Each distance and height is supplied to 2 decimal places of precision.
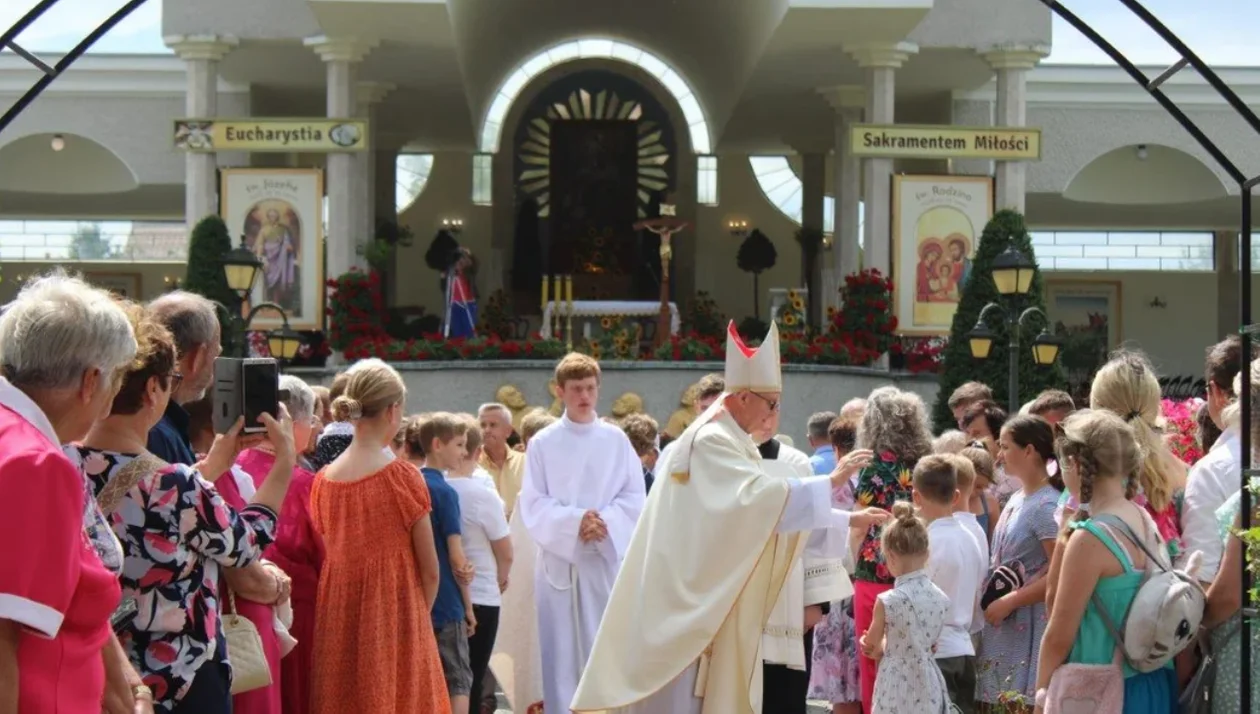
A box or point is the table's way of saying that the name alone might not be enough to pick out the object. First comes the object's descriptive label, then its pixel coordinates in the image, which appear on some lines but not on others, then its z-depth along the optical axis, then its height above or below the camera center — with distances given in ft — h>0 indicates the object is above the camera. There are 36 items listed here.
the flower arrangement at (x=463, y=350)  75.66 -1.31
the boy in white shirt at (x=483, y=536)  31.53 -3.69
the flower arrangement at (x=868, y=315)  79.00 +0.17
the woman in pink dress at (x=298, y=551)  23.82 -3.05
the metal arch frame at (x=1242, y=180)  20.08 +1.81
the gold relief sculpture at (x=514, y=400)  74.33 -3.29
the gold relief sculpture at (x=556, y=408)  72.79 -3.52
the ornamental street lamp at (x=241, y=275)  59.26 +1.31
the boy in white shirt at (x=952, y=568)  26.32 -3.55
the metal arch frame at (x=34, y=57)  27.96 +4.22
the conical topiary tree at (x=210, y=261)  76.79 +2.30
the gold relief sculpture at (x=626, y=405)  72.43 -3.37
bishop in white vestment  25.38 -3.50
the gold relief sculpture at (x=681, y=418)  72.74 -3.91
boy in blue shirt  28.84 -4.25
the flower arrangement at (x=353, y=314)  77.46 +0.12
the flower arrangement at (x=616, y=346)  77.30 -1.16
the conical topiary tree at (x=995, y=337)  69.31 -0.69
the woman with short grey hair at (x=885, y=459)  27.45 -2.06
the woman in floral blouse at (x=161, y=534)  16.81 -1.98
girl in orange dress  24.90 -3.43
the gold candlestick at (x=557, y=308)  83.33 +0.43
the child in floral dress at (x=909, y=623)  24.82 -4.04
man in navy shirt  18.49 -0.31
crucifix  82.53 +3.59
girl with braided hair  20.15 -2.57
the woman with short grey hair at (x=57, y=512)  12.51 -1.33
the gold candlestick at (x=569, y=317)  82.70 +0.04
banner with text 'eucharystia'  78.07 +7.62
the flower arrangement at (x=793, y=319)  80.79 -0.01
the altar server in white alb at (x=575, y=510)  33.86 -3.49
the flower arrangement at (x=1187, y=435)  28.89 -1.79
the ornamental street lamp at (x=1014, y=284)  53.88 +1.03
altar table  83.97 +0.39
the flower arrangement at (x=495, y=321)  81.88 -0.16
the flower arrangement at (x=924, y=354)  80.23 -1.49
